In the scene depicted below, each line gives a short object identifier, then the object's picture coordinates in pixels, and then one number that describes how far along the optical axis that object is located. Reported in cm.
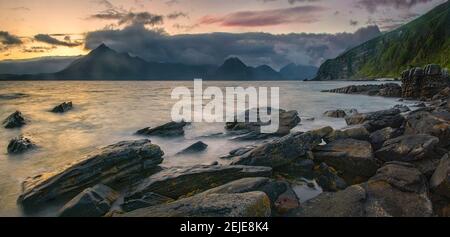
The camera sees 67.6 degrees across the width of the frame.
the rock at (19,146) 1951
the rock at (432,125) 1416
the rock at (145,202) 1029
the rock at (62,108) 4461
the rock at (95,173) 1153
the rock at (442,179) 953
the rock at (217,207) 764
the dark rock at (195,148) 1842
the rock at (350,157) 1263
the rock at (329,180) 1164
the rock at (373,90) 6744
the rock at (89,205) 977
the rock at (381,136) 1545
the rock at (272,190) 952
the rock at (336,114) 3374
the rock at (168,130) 2412
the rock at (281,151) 1341
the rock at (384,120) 1922
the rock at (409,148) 1220
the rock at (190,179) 1130
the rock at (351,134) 1634
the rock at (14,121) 3091
